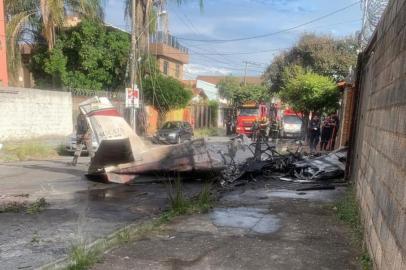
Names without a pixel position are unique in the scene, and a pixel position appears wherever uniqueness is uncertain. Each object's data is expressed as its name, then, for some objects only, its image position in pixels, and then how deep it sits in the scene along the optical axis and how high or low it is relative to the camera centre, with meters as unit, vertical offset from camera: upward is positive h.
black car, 24.81 -2.46
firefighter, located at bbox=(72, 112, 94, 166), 14.43 -1.70
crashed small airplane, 10.30 -1.55
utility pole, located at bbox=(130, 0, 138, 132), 21.09 +1.66
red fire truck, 34.50 -1.76
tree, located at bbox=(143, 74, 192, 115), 29.44 -0.27
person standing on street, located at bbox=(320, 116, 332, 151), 19.16 -1.65
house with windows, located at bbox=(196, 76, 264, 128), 47.53 +0.12
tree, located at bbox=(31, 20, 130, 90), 26.58 +1.71
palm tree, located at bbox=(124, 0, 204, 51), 23.06 +3.77
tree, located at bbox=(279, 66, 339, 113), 24.41 +0.04
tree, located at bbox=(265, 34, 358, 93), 36.44 +3.34
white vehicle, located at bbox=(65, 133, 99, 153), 17.48 -2.28
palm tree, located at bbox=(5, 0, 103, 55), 21.72 +3.55
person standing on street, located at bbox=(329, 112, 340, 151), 18.86 -1.43
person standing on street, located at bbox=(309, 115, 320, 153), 20.80 -1.88
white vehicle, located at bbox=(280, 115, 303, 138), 32.75 -2.44
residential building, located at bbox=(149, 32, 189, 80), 38.69 +3.04
